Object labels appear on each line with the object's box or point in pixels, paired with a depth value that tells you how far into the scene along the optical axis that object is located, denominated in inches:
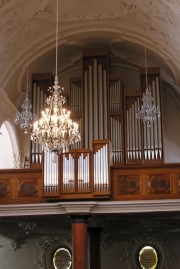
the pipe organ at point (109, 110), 588.4
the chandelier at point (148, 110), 555.5
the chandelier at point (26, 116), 537.3
